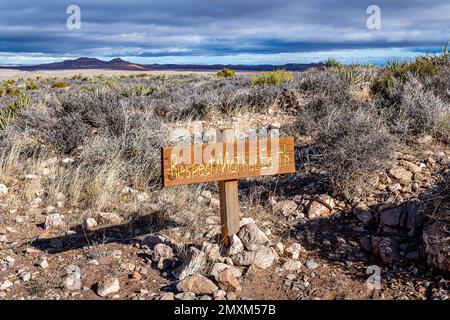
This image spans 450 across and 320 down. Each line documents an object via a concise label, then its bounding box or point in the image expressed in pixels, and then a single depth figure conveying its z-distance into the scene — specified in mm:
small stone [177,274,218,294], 3488
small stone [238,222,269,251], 4180
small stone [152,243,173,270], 3959
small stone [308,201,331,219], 4965
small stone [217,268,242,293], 3525
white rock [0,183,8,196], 5574
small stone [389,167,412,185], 5184
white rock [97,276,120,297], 3520
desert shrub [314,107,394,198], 5164
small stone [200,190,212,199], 5488
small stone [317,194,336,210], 5051
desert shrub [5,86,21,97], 18059
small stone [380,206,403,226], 4457
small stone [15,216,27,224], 4897
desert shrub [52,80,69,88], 24473
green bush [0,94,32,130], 8752
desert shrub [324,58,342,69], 14879
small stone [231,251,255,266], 3930
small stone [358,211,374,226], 4629
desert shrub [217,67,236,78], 25797
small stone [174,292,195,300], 3396
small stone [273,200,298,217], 5078
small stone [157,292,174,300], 3415
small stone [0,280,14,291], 3602
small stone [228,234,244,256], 4078
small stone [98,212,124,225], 4871
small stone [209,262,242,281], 3677
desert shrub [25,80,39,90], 23558
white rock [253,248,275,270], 3928
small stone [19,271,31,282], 3725
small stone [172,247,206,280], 3707
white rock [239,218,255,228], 4557
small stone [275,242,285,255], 4207
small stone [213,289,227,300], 3430
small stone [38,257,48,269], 3938
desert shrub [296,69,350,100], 9519
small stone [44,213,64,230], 4801
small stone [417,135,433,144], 6415
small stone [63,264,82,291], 3600
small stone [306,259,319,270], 3948
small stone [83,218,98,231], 4742
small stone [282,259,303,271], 3932
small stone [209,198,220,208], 5309
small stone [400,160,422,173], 5391
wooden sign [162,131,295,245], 3850
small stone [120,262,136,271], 3916
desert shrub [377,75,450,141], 6719
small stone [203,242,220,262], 3928
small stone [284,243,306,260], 4139
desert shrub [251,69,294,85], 11843
